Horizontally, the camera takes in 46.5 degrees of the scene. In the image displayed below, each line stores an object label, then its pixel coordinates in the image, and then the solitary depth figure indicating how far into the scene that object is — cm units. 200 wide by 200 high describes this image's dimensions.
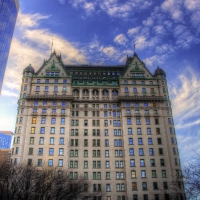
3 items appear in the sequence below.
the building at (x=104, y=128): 7131
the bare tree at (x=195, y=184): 3181
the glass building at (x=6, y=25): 9219
